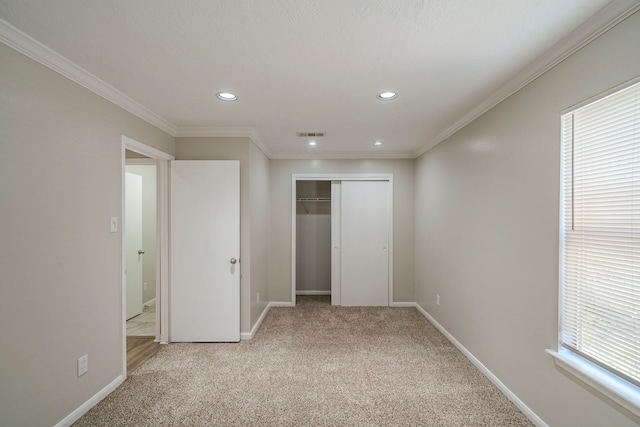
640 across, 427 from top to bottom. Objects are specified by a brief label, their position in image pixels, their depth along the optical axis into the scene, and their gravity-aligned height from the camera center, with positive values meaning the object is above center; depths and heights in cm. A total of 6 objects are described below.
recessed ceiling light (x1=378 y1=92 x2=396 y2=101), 231 +98
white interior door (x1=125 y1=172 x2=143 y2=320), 407 -50
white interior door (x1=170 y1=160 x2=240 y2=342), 318 -48
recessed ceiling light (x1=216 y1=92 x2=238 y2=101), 234 +98
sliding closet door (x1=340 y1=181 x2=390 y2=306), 461 -53
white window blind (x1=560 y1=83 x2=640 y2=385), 133 -11
